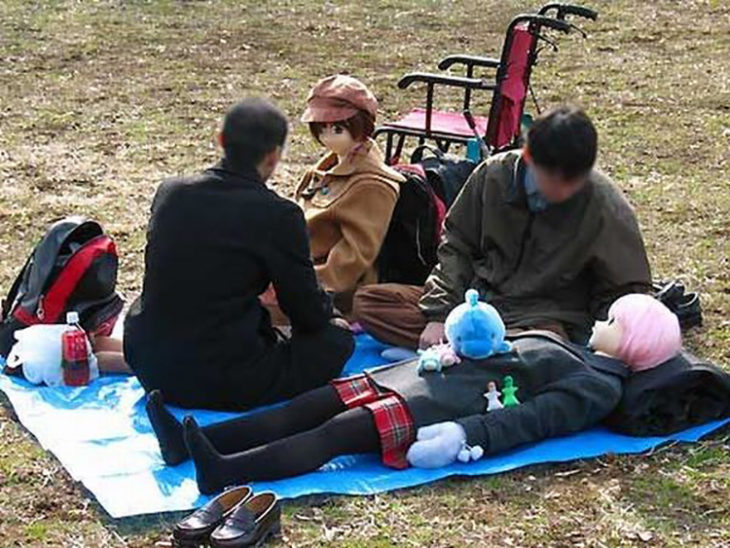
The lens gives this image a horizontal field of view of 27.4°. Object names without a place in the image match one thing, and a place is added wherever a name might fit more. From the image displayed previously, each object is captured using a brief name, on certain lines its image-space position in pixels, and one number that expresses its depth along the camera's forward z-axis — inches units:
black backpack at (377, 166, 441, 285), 237.3
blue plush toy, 191.8
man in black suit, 191.2
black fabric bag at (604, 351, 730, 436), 193.6
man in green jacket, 206.8
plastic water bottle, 211.0
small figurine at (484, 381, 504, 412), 191.2
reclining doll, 182.2
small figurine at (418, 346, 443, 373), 191.3
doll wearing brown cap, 225.1
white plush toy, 210.8
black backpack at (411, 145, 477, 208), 245.3
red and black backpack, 217.5
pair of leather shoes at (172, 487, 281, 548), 163.5
